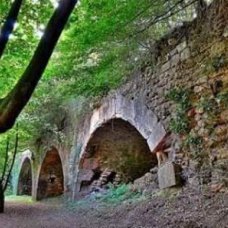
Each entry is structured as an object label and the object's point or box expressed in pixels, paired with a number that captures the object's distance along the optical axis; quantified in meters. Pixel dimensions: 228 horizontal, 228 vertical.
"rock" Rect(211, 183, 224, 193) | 3.56
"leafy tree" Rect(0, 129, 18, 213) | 6.41
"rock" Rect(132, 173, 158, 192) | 4.99
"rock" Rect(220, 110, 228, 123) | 3.67
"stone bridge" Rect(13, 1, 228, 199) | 3.98
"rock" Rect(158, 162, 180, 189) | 4.26
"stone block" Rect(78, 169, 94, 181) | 8.12
